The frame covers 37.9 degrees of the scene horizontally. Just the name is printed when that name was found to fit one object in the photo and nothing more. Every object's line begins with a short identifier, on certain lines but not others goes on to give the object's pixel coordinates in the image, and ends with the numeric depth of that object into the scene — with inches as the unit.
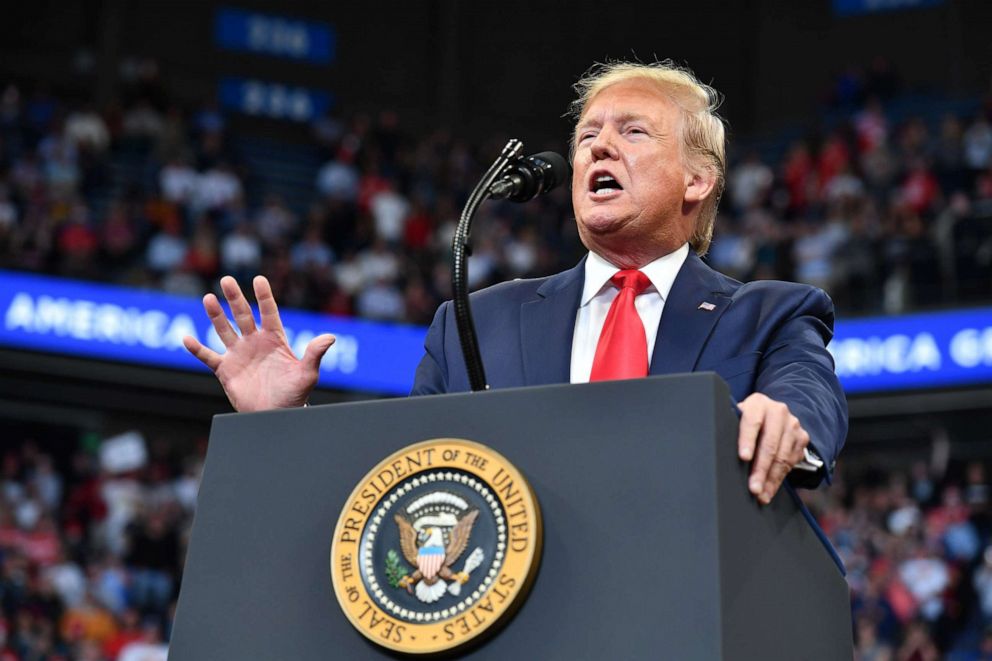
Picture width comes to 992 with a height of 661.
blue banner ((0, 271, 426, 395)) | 405.1
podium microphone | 71.4
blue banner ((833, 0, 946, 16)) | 614.2
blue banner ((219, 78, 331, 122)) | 605.6
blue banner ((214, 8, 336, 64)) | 610.5
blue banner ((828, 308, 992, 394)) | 409.1
